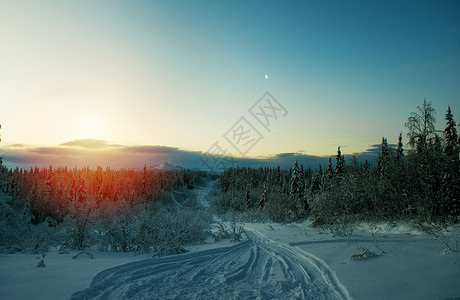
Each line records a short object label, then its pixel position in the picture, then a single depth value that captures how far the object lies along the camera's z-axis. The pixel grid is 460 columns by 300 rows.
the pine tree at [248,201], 66.44
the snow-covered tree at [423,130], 15.43
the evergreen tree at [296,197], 29.57
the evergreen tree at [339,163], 40.16
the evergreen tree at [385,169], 15.66
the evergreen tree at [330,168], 49.47
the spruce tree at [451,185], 12.48
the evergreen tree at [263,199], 56.29
